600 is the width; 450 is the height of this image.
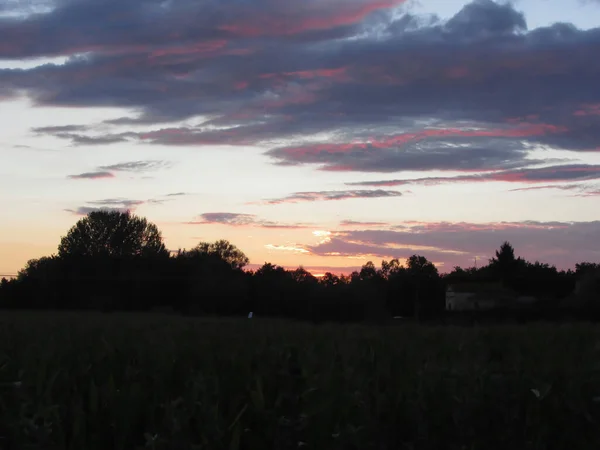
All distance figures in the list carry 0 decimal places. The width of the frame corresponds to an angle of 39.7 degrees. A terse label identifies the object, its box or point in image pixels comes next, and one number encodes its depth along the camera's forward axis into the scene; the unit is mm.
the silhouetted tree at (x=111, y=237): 104938
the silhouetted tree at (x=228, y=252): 134625
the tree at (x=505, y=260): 131250
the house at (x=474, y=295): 69125
